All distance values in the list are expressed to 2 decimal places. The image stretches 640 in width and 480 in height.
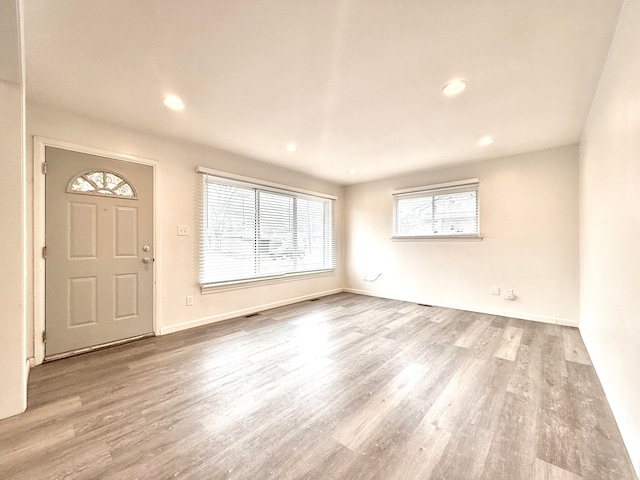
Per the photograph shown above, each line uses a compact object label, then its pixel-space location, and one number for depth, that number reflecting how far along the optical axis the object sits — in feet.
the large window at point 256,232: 11.74
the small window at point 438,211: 13.60
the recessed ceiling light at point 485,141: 10.38
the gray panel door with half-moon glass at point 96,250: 8.12
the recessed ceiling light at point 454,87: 6.73
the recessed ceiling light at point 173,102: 7.45
